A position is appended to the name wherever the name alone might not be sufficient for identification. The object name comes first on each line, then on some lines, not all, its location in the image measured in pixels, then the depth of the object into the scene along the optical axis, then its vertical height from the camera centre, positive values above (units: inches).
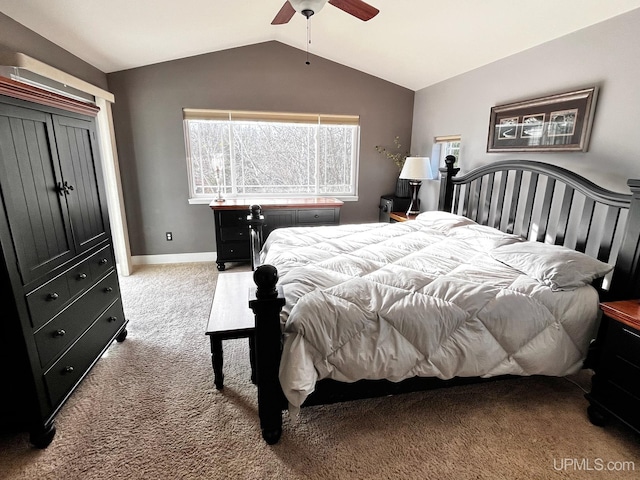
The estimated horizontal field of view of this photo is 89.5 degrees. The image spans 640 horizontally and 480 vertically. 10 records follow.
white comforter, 60.6 -30.1
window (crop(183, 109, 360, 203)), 163.6 +7.8
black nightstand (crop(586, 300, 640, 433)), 61.2 -38.7
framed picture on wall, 88.7 +14.3
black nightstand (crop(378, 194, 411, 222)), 176.1 -19.2
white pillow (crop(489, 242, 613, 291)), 71.9 -22.0
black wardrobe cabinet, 58.7 -18.6
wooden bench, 69.6 -33.4
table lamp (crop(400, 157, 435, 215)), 150.3 +0.0
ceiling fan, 74.4 +39.1
